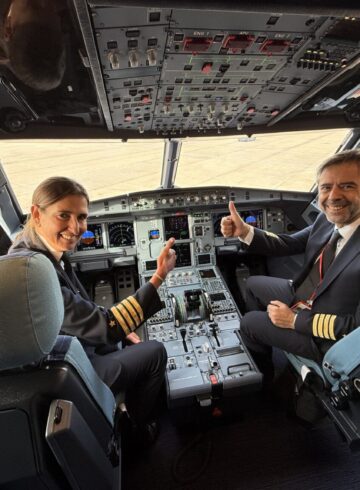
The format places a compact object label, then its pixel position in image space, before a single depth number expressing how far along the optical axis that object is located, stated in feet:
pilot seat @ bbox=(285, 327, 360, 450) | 4.18
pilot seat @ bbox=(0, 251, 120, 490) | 2.23
